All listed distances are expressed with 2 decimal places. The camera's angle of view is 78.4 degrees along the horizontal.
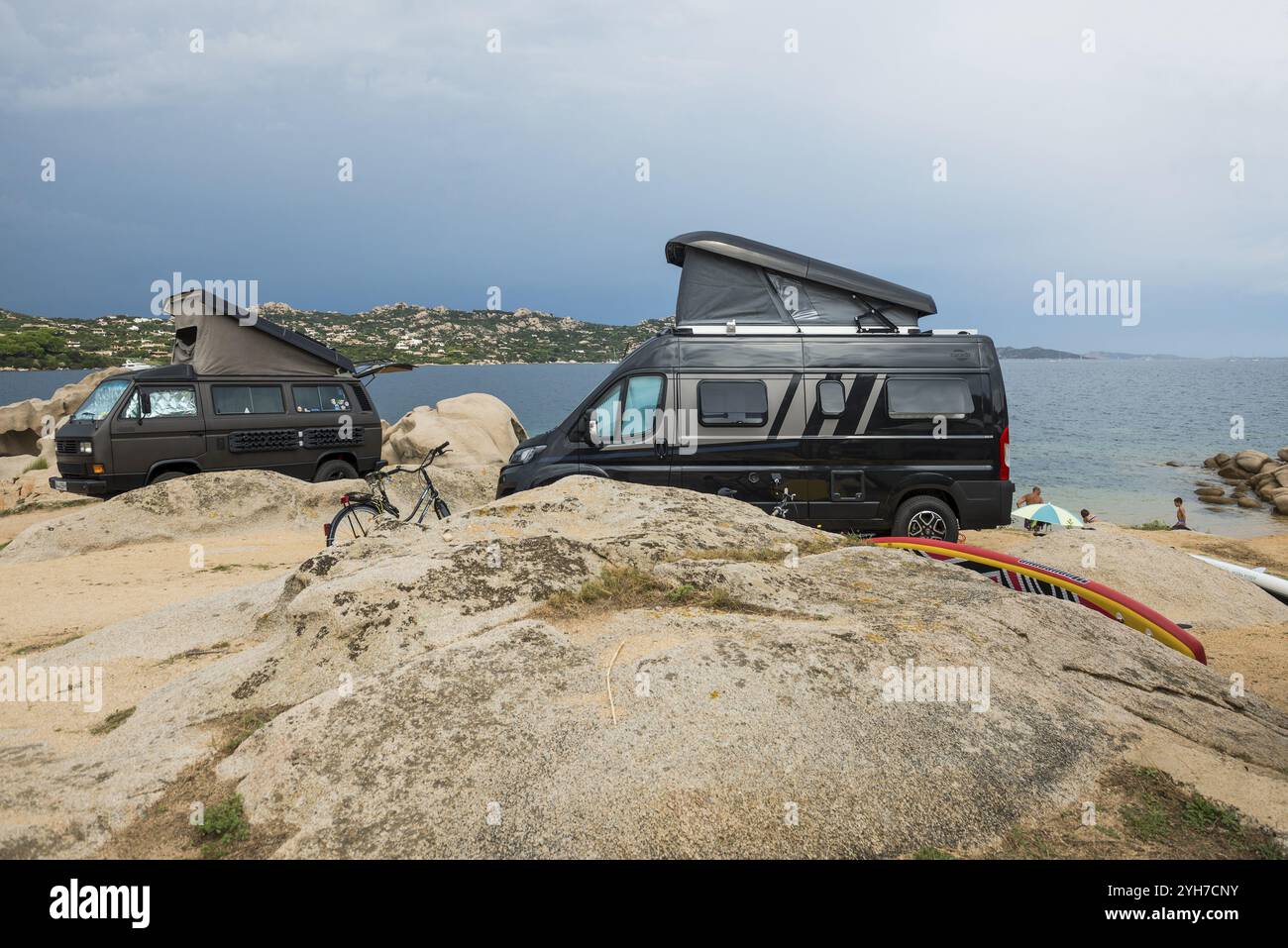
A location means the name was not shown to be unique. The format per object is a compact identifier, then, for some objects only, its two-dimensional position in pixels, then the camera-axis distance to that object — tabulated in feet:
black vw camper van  44.06
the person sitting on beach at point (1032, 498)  63.62
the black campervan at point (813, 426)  31.48
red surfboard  22.00
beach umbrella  52.95
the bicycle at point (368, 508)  32.17
